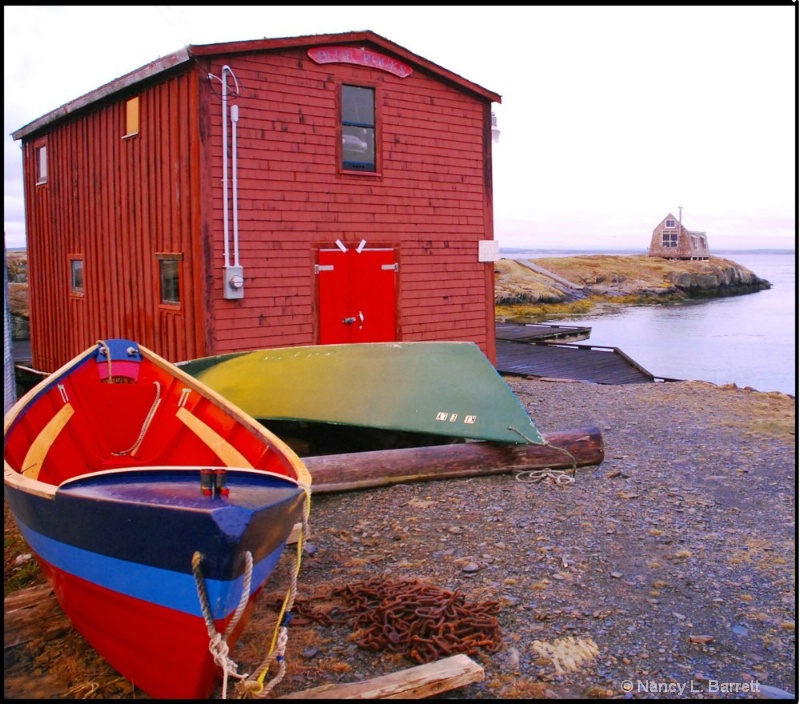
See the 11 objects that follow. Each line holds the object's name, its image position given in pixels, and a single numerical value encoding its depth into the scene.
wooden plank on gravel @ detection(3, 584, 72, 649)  4.89
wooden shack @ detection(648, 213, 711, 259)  82.50
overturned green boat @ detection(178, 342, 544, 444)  8.41
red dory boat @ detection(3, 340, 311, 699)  3.63
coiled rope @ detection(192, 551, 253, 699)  3.66
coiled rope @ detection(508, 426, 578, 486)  7.85
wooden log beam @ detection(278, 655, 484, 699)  3.81
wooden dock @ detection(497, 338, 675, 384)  17.06
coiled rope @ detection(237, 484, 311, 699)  3.77
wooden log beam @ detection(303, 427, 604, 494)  7.58
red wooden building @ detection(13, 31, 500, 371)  10.54
